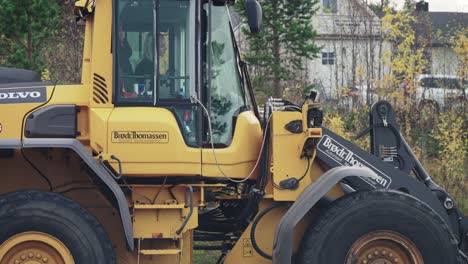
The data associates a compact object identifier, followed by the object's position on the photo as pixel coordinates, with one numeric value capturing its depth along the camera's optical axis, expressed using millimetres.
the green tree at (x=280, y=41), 18469
